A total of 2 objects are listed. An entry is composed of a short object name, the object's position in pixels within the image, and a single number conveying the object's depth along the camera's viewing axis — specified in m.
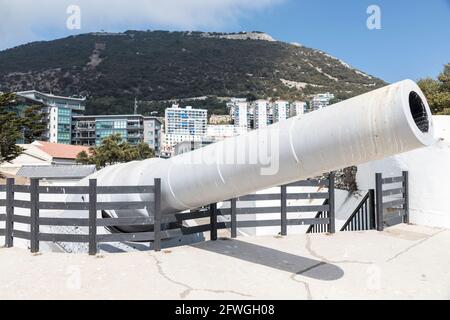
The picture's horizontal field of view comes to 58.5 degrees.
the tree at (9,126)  42.16
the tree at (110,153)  50.53
